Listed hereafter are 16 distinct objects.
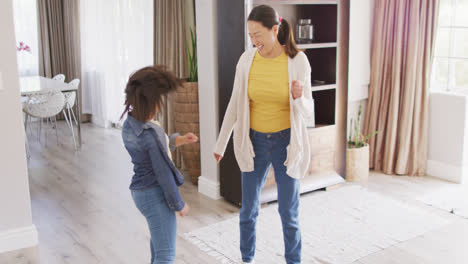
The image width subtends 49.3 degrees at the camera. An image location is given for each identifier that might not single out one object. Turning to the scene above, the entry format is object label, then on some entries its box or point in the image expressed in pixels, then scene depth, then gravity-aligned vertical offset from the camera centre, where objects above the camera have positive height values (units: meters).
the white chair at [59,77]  6.46 -0.38
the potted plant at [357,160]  4.29 -0.97
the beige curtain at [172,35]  4.51 +0.10
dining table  5.12 -0.42
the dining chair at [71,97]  5.71 -0.56
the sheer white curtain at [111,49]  5.76 -0.03
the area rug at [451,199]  3.62 -1.15
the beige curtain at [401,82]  4.20 -0.32
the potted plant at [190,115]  4.06 -0.55
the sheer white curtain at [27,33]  7.00 +0.19
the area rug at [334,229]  2.96 -1.17
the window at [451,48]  4.18 -0.04
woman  2.43 -0.36
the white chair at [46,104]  5.28 -0.60
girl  1.95 -0.43
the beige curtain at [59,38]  7.08 +0.12
